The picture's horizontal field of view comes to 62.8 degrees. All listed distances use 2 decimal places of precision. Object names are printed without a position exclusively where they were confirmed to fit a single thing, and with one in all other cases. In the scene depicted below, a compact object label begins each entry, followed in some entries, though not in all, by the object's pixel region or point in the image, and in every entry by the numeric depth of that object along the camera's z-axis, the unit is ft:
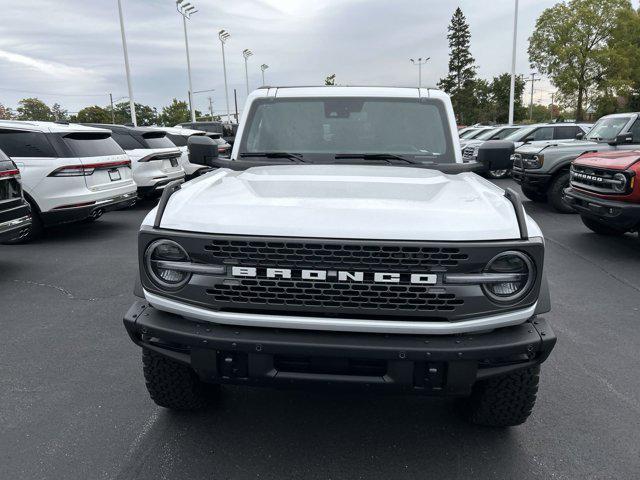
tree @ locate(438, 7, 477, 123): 235.40
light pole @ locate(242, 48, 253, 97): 201.77
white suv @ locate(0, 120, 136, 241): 25.20
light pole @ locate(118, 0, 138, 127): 94.32
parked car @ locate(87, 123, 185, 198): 35.04
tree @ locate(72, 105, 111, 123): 279.49
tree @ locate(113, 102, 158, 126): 328.29
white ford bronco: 7.41
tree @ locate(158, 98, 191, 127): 321.52
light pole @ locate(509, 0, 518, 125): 109.09
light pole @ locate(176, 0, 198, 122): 123.55
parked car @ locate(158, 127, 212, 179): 39.62
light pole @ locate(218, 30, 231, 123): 161.79
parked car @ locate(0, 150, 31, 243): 19.11
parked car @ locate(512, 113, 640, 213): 31.94
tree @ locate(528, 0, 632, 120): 136.05
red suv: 21.72
